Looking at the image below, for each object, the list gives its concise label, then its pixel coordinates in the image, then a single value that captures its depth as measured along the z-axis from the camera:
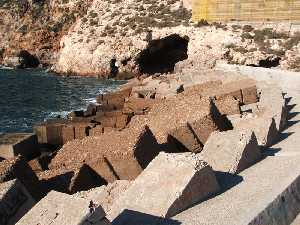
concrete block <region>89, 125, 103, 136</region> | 13.64
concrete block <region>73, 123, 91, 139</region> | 14.26
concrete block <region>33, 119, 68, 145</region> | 14.54
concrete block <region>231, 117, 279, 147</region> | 9.21
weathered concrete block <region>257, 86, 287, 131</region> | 10.82
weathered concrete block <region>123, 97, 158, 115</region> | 17.00
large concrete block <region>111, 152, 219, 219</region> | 6.34
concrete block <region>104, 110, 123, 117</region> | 16.84
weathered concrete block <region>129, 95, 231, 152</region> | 9.50
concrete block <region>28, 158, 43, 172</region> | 10.01
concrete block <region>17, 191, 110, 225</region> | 5.23
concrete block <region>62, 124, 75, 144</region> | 14.61
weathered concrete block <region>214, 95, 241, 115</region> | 11.80
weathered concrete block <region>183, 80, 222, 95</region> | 15.67
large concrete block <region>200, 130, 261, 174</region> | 7.71
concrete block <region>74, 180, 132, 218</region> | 6.97
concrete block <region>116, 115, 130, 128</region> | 15.21
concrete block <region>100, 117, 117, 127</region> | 15.38
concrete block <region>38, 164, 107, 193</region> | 8.25
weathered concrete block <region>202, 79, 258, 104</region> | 14.11
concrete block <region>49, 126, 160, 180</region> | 8.18
